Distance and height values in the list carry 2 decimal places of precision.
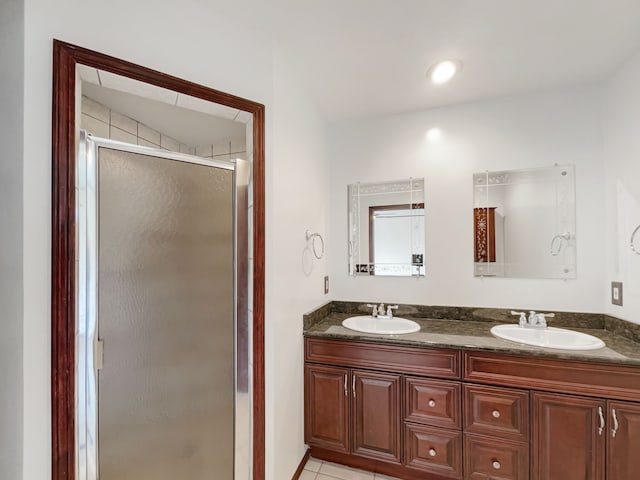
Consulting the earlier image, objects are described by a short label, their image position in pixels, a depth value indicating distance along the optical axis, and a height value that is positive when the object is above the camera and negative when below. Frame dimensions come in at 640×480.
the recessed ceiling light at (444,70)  1.76 +1.04
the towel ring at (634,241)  1.68 -0.01
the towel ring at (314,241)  2.08 +0.00
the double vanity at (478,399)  1.49 -0.89
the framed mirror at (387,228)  2.37 +0.10
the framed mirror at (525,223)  2.05 +0.13
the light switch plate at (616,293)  1.82 -0.33
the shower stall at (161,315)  1.11 -0.32
